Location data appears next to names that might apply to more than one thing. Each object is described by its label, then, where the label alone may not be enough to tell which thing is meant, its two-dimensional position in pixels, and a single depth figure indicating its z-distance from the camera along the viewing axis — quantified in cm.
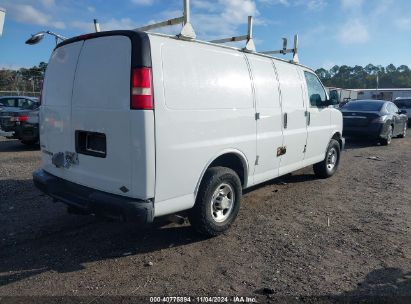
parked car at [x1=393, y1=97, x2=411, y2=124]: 2164
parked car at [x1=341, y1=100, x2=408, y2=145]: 1293
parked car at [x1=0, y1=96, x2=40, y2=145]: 1066
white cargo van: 352
